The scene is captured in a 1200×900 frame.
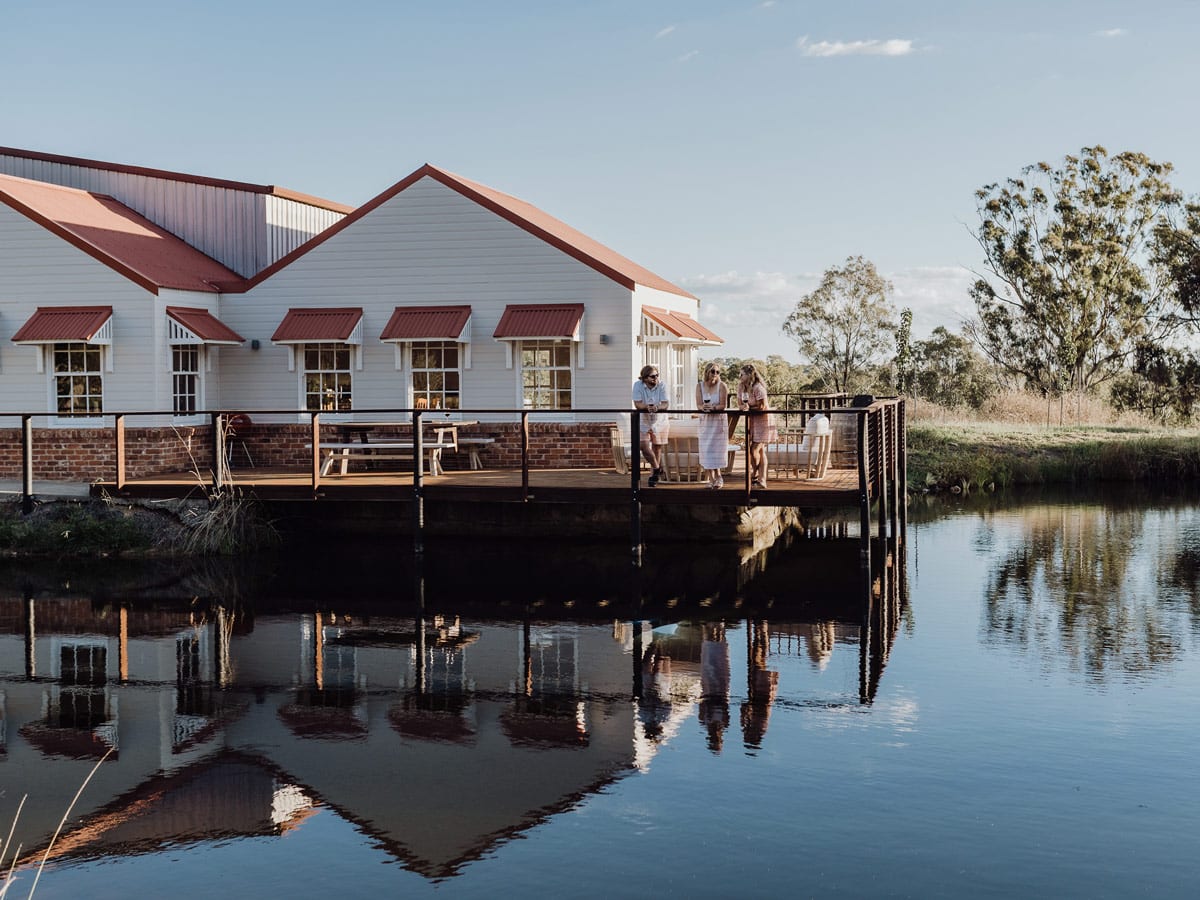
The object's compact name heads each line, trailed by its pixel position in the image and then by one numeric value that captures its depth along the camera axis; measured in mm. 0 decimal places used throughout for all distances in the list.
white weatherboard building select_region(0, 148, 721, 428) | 19844
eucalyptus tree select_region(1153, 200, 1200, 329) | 34625
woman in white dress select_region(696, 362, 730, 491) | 16219
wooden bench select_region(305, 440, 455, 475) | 18250
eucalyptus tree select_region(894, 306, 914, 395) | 41906
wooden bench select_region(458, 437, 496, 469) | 19656
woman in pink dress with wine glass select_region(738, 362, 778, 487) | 15953
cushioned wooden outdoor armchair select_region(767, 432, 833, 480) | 16750
